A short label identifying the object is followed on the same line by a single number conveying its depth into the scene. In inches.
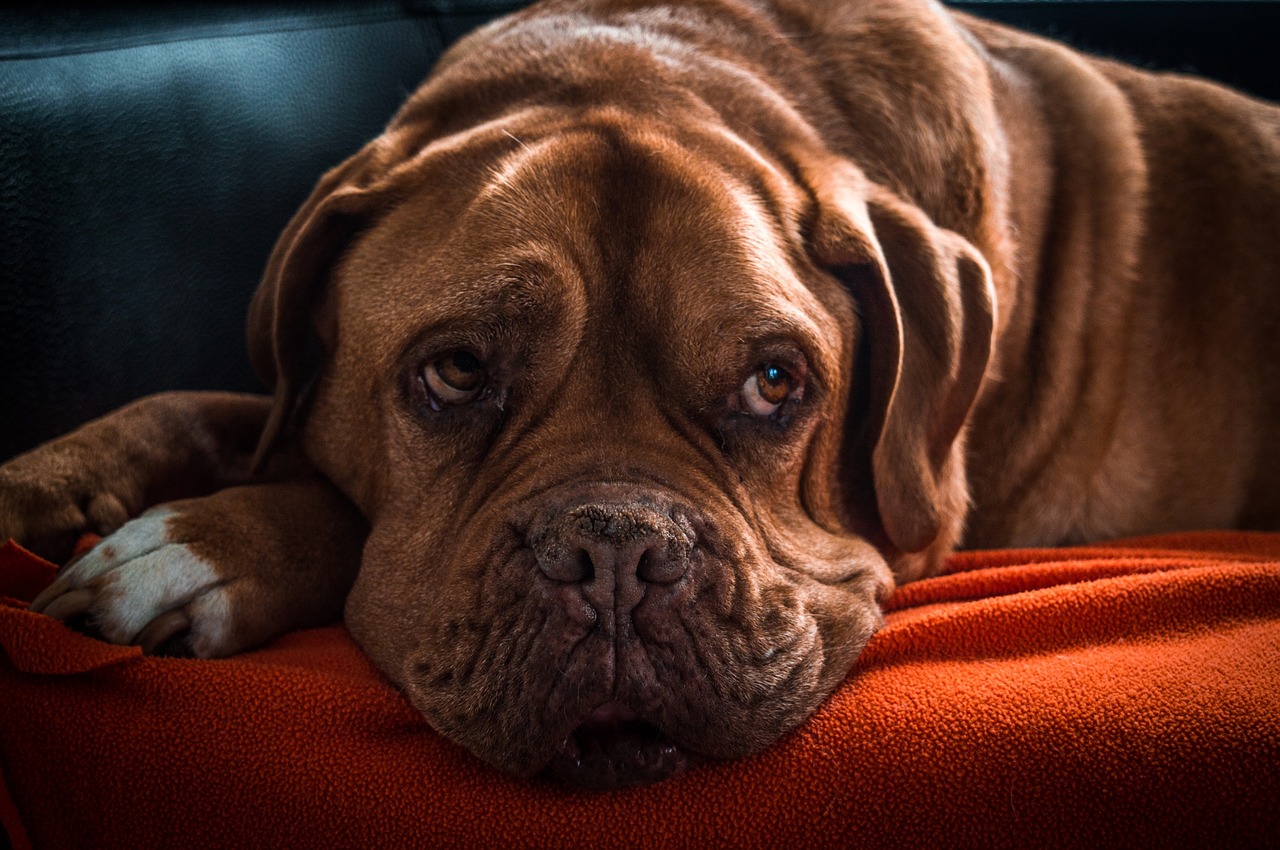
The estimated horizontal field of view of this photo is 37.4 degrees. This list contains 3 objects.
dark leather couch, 27.0
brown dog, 22.6
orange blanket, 21.7
